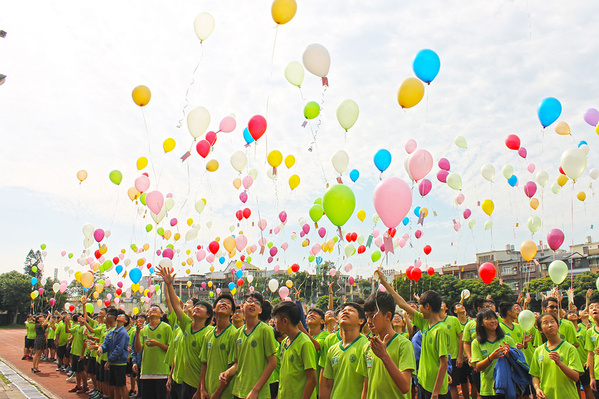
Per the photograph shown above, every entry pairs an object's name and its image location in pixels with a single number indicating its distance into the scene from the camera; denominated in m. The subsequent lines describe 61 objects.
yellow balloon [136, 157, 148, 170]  9.18
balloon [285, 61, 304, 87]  7.38
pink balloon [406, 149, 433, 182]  6.26
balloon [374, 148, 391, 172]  7.40
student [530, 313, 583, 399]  3.70
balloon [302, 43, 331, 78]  6.48
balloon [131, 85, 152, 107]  6.98
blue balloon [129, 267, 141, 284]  10.55
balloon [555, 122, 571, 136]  8.62
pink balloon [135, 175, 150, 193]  9.23
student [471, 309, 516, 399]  3.86
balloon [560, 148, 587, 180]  6.99
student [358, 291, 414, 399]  2.48
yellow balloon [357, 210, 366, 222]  11.55
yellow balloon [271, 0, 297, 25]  5.70
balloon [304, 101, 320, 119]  7.75
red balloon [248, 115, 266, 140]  7.16
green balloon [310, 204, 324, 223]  8.58
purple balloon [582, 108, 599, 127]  7.98
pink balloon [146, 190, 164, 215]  7.83
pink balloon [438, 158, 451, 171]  10.09
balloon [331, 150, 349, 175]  7.82
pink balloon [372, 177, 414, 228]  4.26
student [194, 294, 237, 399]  3.77
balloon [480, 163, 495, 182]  9.82
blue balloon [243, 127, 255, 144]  8.00
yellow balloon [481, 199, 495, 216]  10.25
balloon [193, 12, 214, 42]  6.38
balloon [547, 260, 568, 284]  6.61
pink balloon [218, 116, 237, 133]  8.01
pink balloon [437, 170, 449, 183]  10.13
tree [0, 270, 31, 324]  36.88
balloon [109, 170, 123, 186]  10.17
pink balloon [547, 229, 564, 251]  7.50
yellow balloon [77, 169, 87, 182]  11.54
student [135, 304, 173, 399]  5.05
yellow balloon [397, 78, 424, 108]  5.98
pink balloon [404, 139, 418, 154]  8.30
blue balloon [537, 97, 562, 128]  7.18
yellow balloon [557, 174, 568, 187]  9.32
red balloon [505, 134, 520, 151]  9.27
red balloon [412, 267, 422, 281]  10.78
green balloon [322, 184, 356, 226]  4.48
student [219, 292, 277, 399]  3.35
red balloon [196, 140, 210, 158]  7.73
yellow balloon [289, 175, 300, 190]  9.51
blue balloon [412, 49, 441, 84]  6.02
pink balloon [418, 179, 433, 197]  8.24
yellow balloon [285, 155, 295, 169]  9.27
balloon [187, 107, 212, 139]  6.95
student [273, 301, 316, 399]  3.21
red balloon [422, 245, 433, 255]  13.43
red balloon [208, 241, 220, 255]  12.58
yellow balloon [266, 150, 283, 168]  8.59
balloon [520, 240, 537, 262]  7.70
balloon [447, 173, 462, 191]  9.77
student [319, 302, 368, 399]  2.91
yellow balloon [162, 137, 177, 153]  8.30
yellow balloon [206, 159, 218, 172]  9.45
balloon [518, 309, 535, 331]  4.52
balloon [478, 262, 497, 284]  7.54
